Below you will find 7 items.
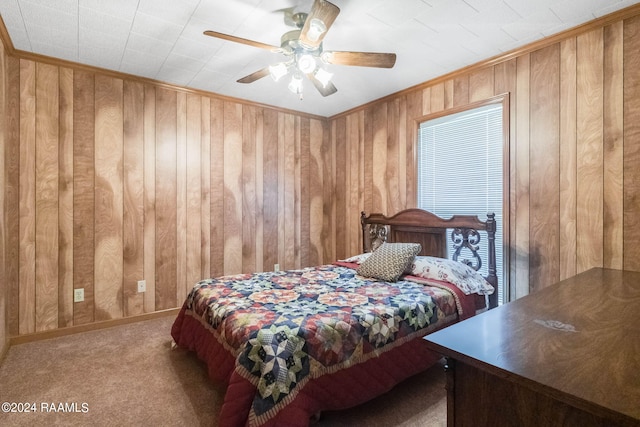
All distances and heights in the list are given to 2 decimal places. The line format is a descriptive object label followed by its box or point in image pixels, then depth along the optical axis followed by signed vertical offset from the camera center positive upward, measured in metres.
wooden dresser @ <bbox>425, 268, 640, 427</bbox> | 0.75 -0.42
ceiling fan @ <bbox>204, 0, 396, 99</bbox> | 1.89 +1.04
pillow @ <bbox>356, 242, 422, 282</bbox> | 2.69 -0.44
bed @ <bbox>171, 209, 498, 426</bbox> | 1.50 -0.65
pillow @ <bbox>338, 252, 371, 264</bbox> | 3.34 -0.51
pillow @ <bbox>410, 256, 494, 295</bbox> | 2.49 -0.51
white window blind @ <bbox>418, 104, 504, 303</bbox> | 2.86 +0.44
